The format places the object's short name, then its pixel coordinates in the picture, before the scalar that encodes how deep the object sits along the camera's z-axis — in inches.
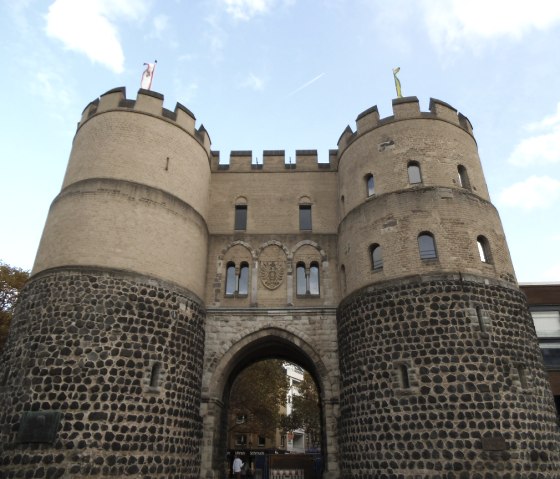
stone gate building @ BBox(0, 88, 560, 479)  449.1
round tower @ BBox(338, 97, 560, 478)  444.8
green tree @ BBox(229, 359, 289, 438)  1190.9
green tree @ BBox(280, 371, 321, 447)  1540.4
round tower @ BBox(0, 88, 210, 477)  445.1
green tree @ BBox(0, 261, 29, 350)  895.1
